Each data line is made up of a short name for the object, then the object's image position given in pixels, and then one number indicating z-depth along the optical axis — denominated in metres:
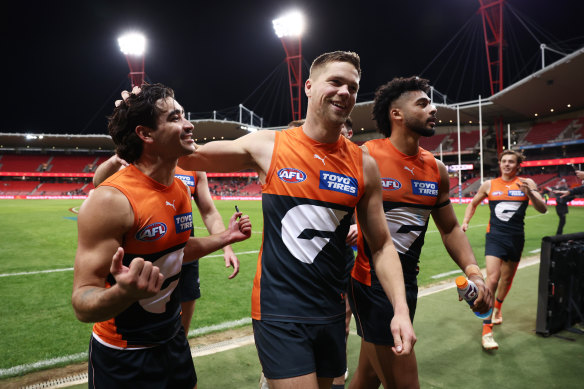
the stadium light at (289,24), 41.62
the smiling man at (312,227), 1.96
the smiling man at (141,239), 1.71
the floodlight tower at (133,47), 38.44
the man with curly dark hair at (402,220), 2.50
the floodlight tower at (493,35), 37.75
